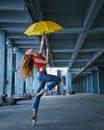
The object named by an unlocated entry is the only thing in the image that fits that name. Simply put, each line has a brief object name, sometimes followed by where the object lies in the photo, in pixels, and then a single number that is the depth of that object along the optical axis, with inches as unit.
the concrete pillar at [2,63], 860.6
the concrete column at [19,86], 1423.5
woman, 251.0
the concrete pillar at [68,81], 2327.0
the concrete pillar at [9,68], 1098.2
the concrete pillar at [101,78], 2171.5
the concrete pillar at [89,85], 3011.8
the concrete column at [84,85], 3507.6
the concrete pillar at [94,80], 2573.8
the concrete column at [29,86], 1726.1
